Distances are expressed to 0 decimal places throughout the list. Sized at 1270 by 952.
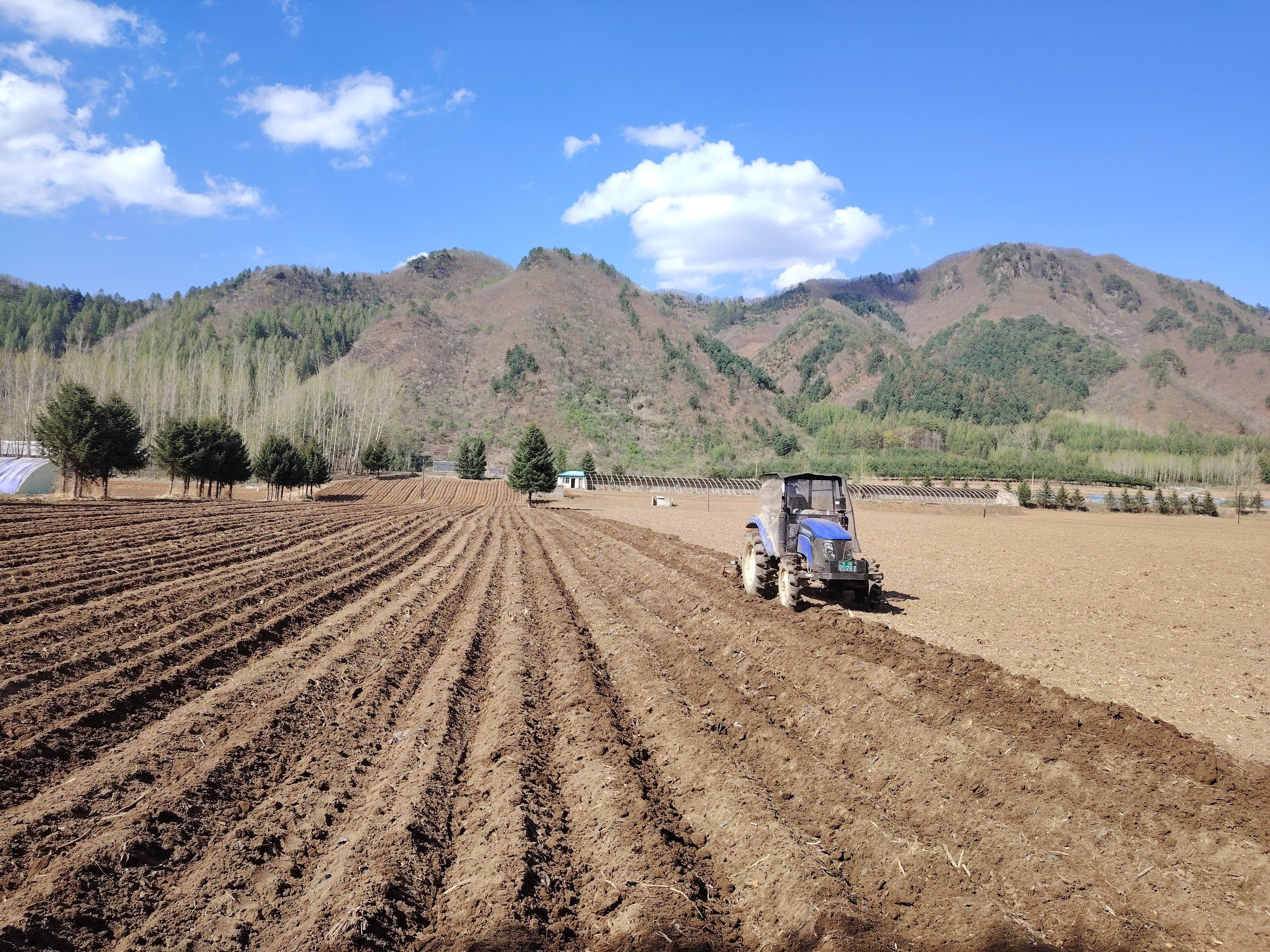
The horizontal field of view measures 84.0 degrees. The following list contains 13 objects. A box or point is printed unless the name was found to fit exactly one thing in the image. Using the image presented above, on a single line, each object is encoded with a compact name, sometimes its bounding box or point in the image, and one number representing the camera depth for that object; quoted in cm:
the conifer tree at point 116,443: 4041
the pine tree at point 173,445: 4572
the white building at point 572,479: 8912
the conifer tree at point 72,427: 3897
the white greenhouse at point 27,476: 4138
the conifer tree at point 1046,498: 7638
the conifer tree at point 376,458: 8300
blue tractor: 1261
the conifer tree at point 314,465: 6078
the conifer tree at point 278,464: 5359
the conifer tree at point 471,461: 8994
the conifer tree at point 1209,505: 6600
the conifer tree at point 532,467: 5881
